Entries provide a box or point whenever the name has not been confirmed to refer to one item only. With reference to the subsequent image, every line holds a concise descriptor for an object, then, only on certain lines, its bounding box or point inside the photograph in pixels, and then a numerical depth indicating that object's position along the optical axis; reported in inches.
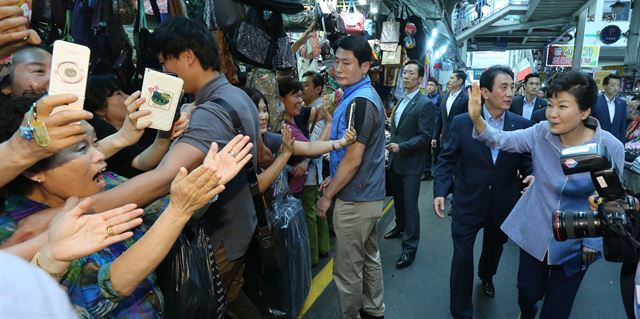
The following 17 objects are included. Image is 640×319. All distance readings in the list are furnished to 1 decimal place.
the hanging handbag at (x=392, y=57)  237.5
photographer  67.9
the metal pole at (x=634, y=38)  534.0
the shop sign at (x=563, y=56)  840.9
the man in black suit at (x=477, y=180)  109.1
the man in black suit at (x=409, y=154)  157.2
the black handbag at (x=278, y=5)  107.6
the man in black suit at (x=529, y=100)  240.7
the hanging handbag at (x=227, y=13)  106.0
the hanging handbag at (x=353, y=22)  206.1
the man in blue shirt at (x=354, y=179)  96.2
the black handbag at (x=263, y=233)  74.4
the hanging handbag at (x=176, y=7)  102.9
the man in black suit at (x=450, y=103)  246.5
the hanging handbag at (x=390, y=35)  235.6
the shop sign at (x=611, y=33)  673.0
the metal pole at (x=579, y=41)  613.3
